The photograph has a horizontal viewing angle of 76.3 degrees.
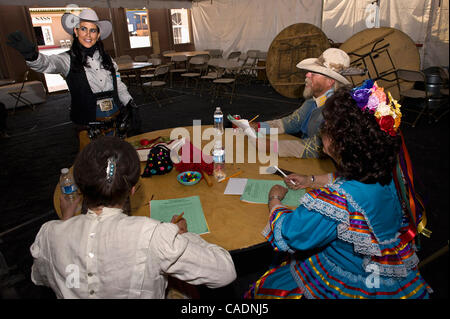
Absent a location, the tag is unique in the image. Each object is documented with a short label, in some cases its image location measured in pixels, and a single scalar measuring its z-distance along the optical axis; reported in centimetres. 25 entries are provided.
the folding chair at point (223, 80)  762
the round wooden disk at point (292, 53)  609
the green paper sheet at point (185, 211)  140
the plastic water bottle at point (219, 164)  186
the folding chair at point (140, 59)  1020
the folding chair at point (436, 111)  501
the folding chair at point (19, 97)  725
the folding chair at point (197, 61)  876
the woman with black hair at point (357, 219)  108
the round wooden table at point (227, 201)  133
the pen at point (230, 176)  184
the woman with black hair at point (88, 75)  267
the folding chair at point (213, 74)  833
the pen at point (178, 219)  133
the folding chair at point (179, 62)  1019
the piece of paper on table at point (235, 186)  168
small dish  178
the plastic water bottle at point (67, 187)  162
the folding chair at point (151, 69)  885
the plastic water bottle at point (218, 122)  242
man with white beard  214
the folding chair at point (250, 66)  1034
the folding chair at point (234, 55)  1057
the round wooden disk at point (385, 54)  629
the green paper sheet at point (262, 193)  158
